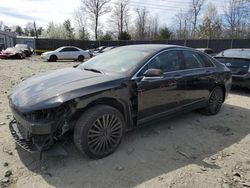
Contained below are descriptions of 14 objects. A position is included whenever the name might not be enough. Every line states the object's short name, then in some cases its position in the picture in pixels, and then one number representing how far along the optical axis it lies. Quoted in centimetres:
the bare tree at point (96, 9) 3629
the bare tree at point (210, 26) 3323
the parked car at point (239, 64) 569
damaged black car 229
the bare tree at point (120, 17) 4036
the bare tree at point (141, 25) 4260
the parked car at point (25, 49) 1995
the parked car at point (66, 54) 1648
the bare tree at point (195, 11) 3822
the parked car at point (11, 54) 1691
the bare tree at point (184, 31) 3866
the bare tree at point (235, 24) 2937
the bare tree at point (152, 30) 4231
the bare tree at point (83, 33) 3896
